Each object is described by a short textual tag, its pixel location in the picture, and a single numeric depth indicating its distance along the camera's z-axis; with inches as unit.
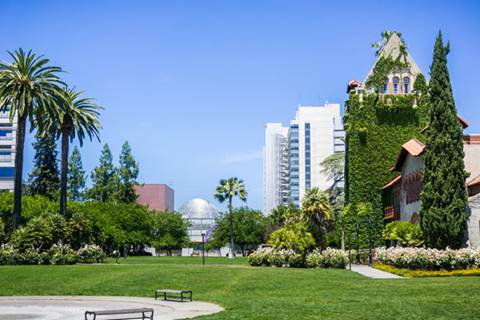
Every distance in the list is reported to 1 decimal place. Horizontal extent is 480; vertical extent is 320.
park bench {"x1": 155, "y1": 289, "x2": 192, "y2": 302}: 942.8
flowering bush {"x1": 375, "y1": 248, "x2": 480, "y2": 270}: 1382.9
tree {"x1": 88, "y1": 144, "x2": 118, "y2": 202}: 3946.9
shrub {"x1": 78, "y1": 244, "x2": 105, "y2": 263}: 2127.2
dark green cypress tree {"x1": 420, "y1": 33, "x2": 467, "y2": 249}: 1509.6
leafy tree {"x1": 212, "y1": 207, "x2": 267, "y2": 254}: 4365.2
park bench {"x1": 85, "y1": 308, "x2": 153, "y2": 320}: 674.2
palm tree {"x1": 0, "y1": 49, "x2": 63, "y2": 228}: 2122.3
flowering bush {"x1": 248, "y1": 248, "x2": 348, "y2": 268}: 1879.9
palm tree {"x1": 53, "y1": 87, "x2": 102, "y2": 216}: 2310.5
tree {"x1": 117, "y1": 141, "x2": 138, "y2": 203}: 3956.7
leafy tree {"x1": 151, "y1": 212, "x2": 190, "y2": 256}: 4477.9
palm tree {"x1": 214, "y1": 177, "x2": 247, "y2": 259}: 3599.9
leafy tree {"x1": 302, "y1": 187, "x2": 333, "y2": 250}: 2310.5
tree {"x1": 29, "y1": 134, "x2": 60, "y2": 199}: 3523.6
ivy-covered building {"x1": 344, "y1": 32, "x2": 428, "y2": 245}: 2356.1
